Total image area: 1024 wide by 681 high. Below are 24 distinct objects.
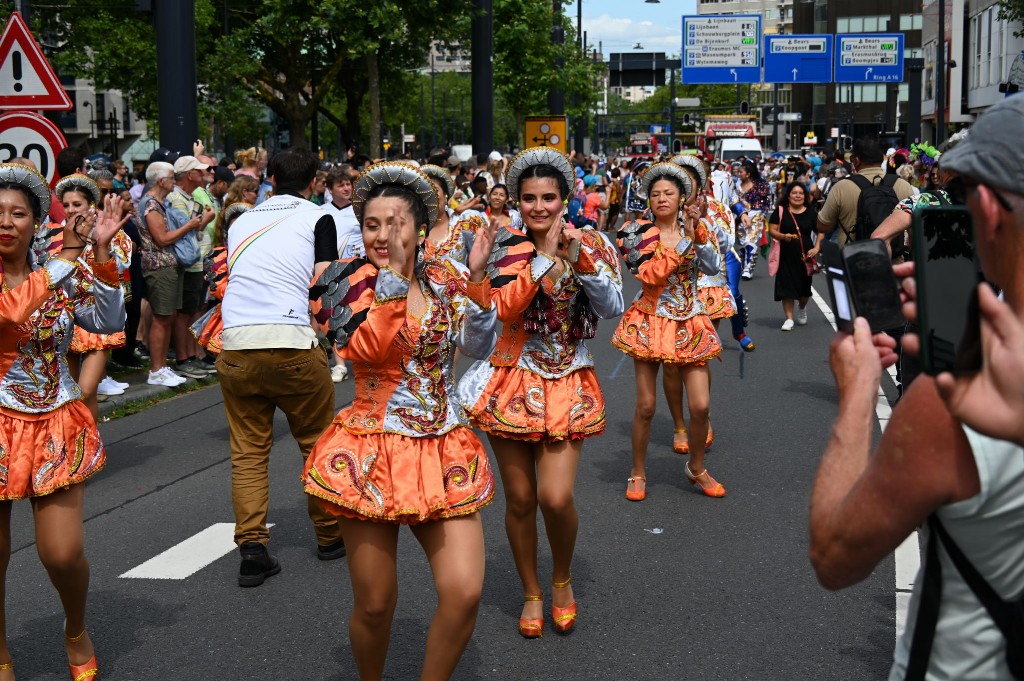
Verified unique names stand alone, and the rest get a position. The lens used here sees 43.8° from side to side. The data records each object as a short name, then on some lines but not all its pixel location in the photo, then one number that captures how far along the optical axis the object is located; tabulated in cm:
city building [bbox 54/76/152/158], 8069
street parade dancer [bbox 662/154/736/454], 774
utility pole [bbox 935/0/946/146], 3466
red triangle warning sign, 943
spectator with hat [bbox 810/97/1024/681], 172
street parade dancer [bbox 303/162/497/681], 394
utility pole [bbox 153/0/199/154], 1312
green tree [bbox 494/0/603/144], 3812
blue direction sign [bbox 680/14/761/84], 4994
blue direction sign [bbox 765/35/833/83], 5241
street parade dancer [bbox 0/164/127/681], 459
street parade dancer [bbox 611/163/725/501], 741
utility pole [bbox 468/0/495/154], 2723
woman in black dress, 1534
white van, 5330
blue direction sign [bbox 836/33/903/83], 5191
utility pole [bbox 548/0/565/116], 4075
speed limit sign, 896
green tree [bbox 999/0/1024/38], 2731
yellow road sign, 3550
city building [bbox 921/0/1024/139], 5462
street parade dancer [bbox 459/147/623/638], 516
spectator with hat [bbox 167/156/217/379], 1194
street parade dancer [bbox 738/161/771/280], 1631
